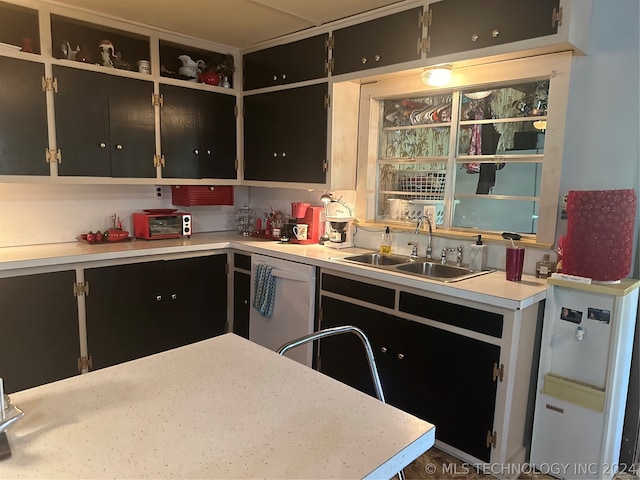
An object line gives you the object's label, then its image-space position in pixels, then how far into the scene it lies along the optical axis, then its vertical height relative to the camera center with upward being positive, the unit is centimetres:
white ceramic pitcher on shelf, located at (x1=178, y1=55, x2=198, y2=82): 351 +83
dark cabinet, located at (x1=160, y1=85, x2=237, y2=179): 340 +34
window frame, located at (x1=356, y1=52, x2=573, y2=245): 239 +43
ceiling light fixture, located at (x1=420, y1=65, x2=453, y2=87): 263 +63
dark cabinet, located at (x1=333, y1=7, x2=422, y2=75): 262 +85
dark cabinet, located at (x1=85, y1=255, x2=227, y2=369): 292 -89
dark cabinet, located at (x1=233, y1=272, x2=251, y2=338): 343 -93
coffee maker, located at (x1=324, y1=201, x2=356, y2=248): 331 -32
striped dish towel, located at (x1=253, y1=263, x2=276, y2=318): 313 -75
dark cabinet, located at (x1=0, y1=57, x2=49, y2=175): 270 +31
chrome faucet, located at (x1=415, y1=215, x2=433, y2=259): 293 -30
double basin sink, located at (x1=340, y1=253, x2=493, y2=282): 268 -50
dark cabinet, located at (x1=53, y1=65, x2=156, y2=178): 292 +33
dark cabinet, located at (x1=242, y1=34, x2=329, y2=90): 316 +85
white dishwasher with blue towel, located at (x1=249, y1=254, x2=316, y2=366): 293 -82
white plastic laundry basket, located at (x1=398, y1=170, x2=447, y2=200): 301 +1
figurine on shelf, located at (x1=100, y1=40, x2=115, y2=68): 309 +82
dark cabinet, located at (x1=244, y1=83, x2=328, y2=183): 321 +33
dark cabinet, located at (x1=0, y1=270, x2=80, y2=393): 257 -91
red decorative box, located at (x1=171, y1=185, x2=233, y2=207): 369 -14
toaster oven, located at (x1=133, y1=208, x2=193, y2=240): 345 -37
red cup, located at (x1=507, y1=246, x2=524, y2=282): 235 -38
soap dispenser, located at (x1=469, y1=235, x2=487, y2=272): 266 -40
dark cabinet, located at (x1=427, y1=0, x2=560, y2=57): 214 +81
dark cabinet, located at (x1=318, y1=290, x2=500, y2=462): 218 -96
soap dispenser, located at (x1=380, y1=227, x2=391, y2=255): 312 -41
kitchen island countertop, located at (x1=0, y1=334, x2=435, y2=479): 91 -56
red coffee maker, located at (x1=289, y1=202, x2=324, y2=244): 345 -30
